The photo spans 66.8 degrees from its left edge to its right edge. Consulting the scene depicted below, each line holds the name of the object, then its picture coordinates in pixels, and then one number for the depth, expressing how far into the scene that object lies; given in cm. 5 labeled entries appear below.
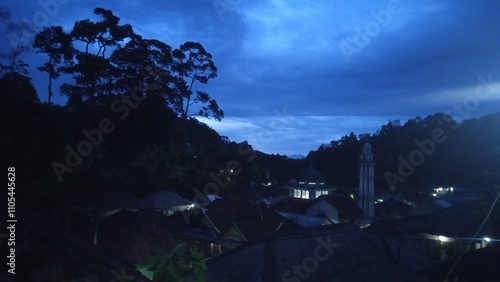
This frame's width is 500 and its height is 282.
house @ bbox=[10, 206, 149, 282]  314
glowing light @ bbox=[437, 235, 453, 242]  1477
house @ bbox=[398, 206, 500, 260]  1430
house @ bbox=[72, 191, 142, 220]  1867
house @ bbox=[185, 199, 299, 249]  1596
